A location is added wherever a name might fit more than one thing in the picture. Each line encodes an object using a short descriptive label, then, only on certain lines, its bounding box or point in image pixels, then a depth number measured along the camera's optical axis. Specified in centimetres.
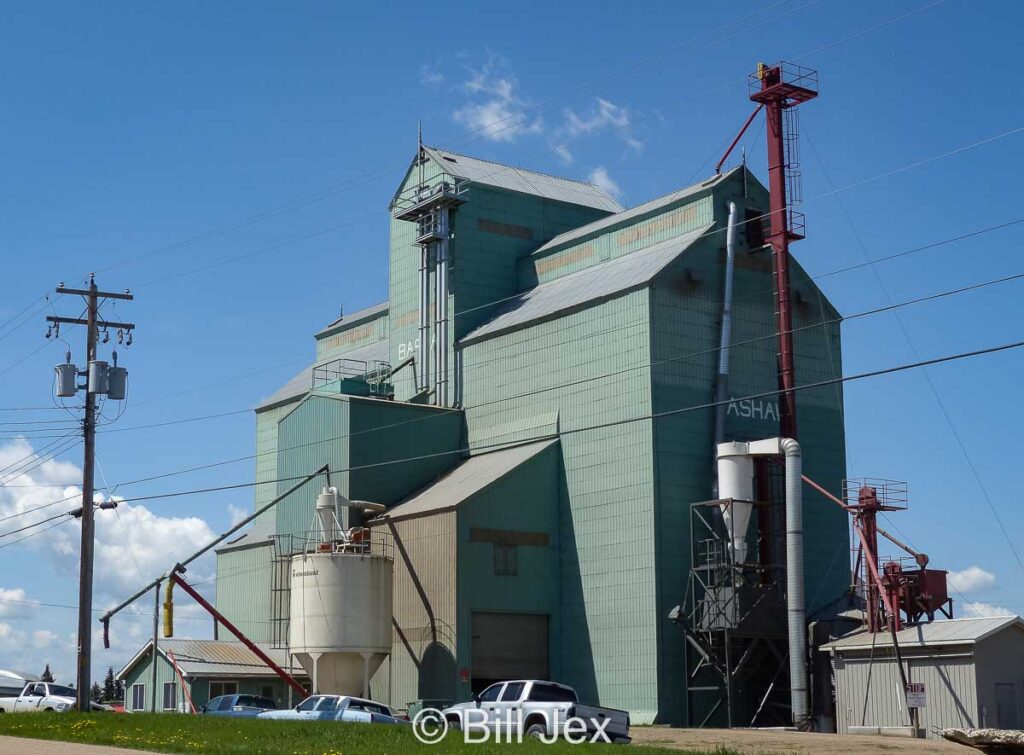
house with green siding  5494
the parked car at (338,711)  3803
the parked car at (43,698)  5469
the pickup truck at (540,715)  3397
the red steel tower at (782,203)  5050
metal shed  3972
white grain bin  5206
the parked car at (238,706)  4409
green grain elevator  5022
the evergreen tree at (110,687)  10494
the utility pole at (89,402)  4547
